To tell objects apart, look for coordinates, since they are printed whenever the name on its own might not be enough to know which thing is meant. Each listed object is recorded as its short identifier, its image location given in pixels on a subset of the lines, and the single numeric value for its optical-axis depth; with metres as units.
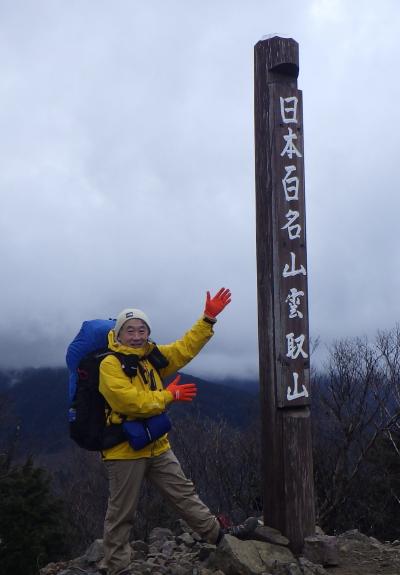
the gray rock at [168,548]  5.15
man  4.29
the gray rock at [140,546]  5.35
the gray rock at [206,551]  4.82
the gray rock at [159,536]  5.69
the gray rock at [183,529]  5.84
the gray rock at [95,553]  5.24
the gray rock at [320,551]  4.86
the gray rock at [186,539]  5.34
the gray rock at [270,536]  4.90
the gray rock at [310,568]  4.57
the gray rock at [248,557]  4.46
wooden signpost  5.04
